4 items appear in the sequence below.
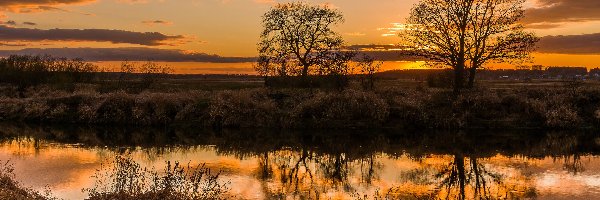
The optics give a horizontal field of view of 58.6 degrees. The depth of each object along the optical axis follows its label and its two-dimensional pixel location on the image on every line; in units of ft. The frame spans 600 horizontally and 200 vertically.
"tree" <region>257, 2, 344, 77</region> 253.44
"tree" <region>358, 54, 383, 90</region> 212.43
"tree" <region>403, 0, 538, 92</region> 182.09
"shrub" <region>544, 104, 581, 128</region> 160.66
